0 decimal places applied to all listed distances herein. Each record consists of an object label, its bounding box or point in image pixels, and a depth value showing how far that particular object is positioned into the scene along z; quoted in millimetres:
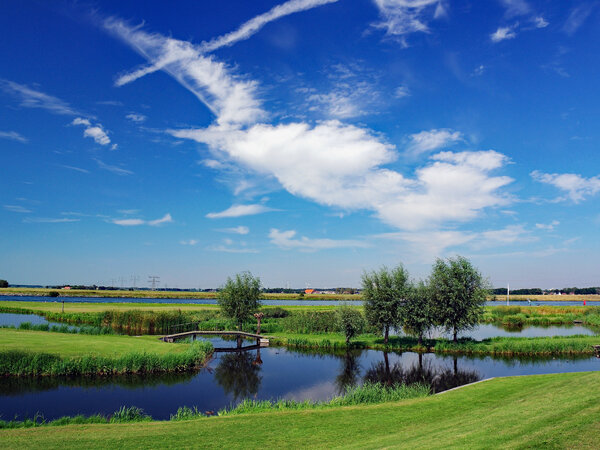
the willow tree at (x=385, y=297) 45344
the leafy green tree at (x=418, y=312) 45250
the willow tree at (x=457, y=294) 45438
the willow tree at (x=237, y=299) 54094
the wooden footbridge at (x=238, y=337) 44794
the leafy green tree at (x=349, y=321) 43969
